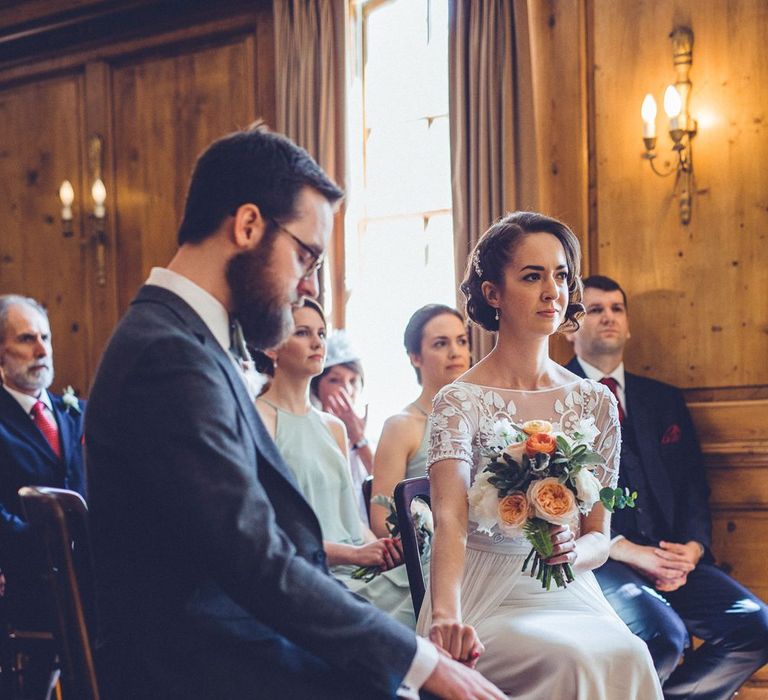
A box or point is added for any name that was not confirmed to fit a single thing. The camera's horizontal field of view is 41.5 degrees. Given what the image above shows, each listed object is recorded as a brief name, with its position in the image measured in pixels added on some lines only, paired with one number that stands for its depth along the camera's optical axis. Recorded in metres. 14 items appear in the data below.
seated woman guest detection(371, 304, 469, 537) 4.05
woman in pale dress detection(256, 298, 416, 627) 3.78
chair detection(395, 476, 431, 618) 2.84
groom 1.60
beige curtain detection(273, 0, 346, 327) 6.03
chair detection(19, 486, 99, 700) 1.80
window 6.07
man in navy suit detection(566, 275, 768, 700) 3.83
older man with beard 4.21
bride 2.44
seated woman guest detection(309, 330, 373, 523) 4.87
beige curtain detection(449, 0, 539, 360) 5.34
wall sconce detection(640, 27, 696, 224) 4.89
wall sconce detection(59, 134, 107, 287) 6.80
